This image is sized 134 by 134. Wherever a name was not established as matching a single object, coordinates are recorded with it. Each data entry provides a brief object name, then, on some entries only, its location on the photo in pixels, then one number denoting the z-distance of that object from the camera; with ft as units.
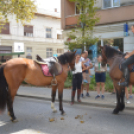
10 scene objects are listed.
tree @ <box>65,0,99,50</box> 35.83
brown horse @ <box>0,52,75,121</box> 15.33
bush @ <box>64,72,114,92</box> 30.04
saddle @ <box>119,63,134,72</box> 16.52
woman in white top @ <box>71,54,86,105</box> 22.29
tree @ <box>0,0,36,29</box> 42.14
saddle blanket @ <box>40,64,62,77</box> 16.96
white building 79.30
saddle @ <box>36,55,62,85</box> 17.08
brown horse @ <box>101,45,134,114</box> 17.34
